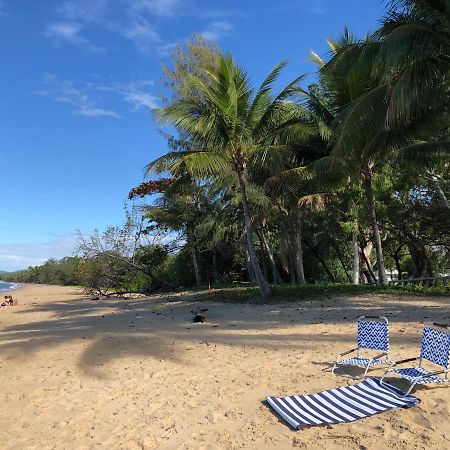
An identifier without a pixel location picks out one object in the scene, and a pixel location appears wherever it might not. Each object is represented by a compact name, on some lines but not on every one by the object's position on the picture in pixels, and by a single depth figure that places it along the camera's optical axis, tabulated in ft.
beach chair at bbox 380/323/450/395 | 16.08
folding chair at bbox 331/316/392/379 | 19.20
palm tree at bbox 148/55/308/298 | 42.47
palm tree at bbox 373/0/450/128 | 28.86
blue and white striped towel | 14.76
